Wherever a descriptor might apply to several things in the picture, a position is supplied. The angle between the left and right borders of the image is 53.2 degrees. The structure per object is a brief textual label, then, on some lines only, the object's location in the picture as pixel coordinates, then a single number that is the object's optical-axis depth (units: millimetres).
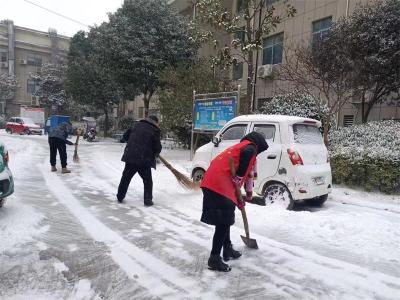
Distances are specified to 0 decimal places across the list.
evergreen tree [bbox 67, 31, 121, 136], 30938
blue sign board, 11625
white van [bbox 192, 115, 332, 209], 6844
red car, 33344
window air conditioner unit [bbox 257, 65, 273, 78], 22019
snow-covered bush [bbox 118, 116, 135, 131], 33750
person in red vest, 4113
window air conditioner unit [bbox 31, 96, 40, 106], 51850
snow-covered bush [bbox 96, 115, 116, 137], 38781
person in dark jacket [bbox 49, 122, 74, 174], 10773
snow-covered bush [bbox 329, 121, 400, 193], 8766
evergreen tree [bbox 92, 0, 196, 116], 19500
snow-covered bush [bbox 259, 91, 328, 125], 13297
